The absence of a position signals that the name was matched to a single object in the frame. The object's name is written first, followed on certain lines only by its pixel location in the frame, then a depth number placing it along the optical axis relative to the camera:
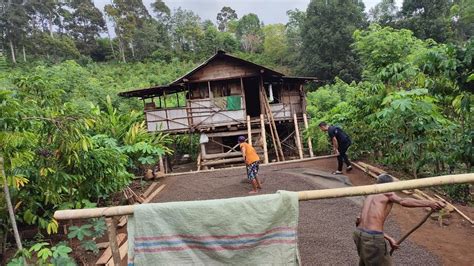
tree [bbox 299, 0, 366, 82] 33.00
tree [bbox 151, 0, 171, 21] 54.69
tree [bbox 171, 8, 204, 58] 48.72
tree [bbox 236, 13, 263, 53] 51.88
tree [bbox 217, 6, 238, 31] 69.06
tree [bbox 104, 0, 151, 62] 42.25
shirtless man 3.17
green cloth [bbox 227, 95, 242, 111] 14.79
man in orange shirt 7.81
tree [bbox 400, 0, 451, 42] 29.86
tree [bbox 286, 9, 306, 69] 39.79
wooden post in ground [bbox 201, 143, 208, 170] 14.16
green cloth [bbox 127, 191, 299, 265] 2.30
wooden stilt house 14.27
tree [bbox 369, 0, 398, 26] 44.35
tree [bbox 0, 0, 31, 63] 35.72
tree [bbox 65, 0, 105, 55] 46.00
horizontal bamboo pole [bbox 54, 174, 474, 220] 2.34
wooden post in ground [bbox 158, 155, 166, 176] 12.91
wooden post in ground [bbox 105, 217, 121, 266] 2.49
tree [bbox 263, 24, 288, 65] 43.93
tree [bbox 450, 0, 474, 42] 33.25
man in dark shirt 8.70
